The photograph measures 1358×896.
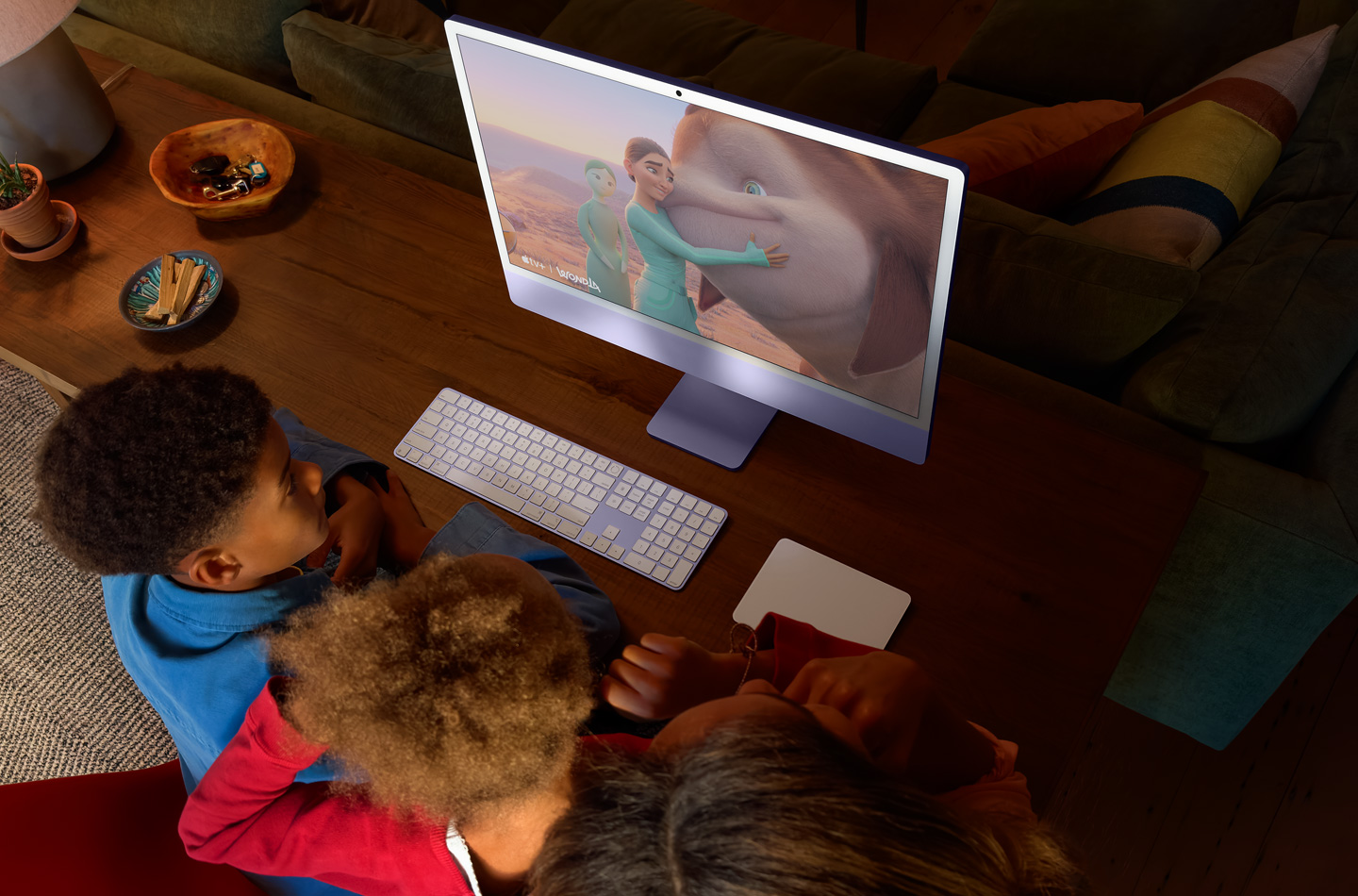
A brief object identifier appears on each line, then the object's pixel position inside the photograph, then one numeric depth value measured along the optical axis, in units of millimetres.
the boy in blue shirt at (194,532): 834
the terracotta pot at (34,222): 1364
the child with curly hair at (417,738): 657
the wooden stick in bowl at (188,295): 1320
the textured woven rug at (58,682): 1500
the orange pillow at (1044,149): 1470
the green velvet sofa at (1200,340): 1159
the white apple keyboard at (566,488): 1074
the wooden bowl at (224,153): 1423
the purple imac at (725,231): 792
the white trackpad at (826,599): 1000
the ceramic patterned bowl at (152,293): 1314
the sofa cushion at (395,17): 1986
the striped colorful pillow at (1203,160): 1359
